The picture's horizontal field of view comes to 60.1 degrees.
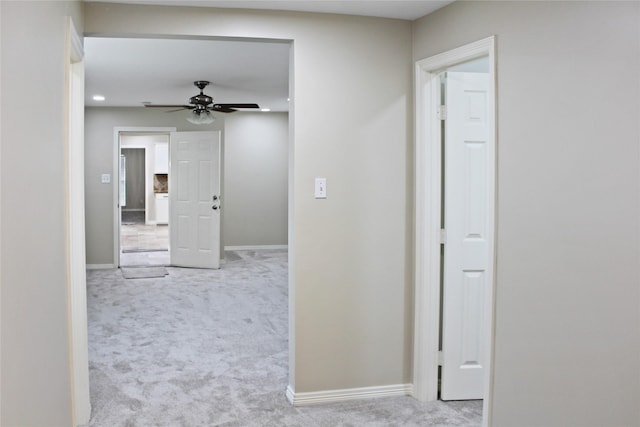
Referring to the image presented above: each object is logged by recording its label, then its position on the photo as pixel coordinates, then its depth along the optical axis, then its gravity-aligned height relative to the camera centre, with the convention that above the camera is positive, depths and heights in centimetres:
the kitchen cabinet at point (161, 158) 1457 +89
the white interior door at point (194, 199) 814 -11
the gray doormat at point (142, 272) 748 -113
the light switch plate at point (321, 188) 326 +3
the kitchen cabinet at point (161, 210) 1452 -48
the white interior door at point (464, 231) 330 -22
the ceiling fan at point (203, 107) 646 +101
